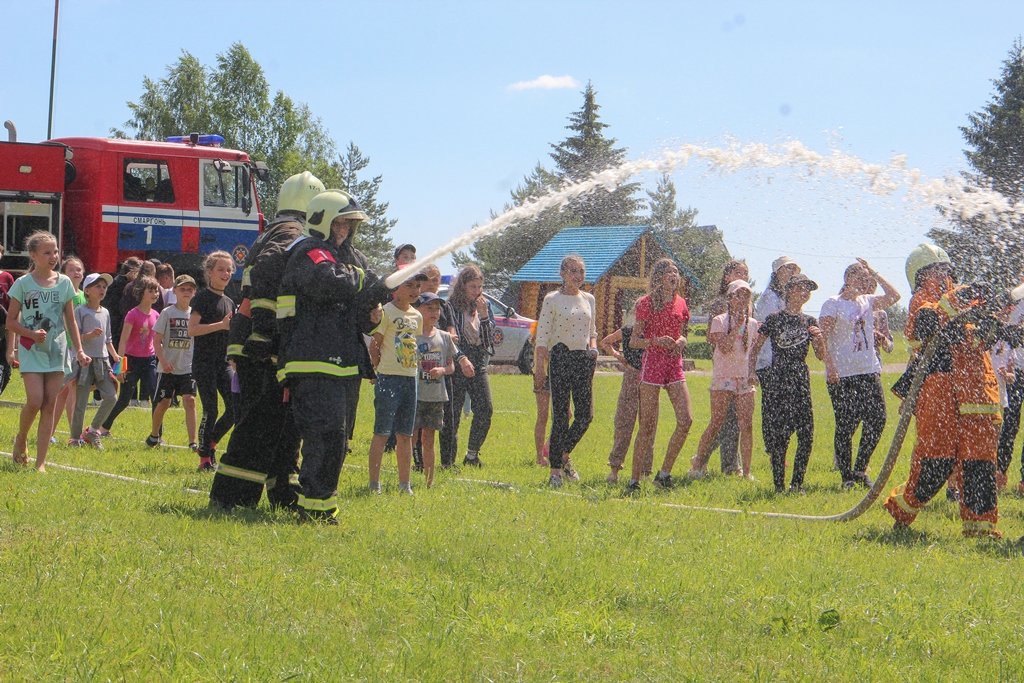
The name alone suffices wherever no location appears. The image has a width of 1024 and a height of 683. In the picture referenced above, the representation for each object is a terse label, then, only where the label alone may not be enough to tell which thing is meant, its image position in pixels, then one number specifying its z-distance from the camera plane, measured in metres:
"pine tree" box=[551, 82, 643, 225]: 54.43
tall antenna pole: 33.84
